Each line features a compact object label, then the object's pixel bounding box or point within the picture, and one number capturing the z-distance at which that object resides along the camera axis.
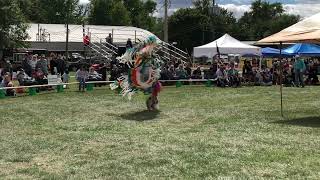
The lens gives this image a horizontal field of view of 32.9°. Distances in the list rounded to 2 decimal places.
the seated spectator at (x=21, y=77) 21.72
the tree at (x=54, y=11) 90.25
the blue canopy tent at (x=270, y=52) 35.39
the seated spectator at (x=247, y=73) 27.66
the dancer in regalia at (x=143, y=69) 15.20
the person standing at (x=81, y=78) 22.67
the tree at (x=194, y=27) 84.81
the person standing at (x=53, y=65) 25.21
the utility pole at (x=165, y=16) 43.61
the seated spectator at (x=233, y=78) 26.06
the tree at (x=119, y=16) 89.62
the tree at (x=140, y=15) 101.56
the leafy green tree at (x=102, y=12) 91.25
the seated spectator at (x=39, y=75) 22.39
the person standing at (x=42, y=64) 23.44
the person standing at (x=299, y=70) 25.56
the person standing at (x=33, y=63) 23.50
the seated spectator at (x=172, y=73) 26.55
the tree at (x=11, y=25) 39.34
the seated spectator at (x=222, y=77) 25.84
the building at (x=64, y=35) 59.16
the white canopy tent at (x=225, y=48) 29.69
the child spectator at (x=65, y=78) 24.12
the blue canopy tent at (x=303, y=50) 30.17
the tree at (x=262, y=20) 99.19
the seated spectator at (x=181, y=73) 26.91
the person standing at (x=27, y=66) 23.36
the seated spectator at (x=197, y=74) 27.58
